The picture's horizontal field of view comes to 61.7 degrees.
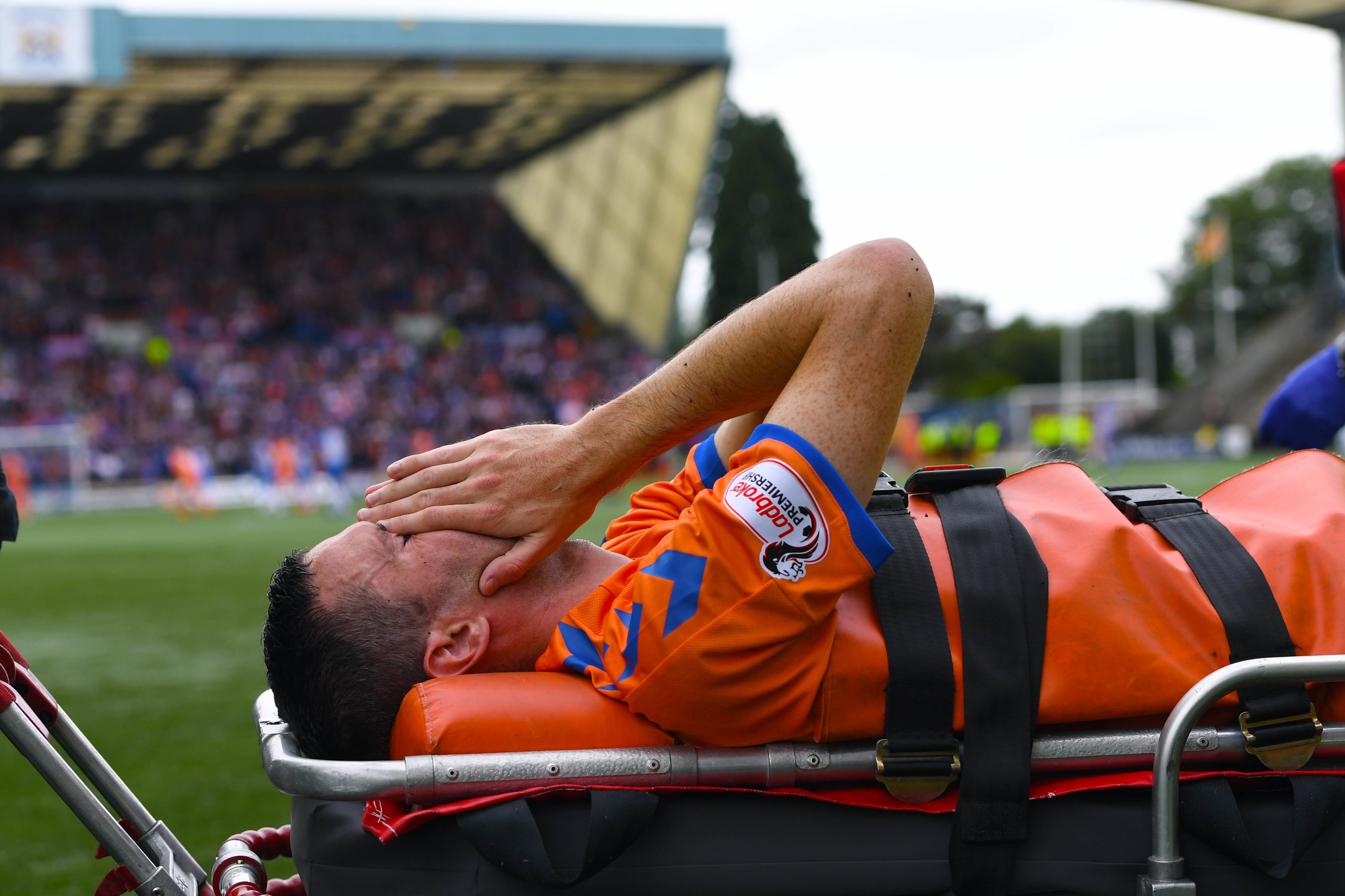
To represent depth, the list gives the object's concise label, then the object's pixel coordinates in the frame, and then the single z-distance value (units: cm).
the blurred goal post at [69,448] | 2647
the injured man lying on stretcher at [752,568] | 159
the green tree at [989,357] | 7031
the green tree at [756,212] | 4953
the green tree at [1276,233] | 5859
